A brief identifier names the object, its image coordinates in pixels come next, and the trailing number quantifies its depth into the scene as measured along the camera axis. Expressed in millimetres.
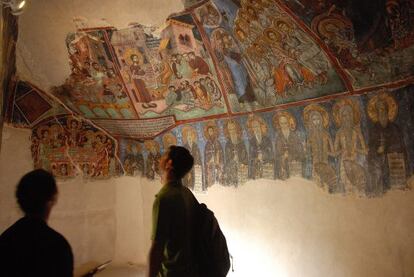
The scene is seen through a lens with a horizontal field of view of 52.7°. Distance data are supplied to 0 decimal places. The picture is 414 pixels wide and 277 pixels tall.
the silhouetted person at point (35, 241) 1962
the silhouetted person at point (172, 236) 2715
